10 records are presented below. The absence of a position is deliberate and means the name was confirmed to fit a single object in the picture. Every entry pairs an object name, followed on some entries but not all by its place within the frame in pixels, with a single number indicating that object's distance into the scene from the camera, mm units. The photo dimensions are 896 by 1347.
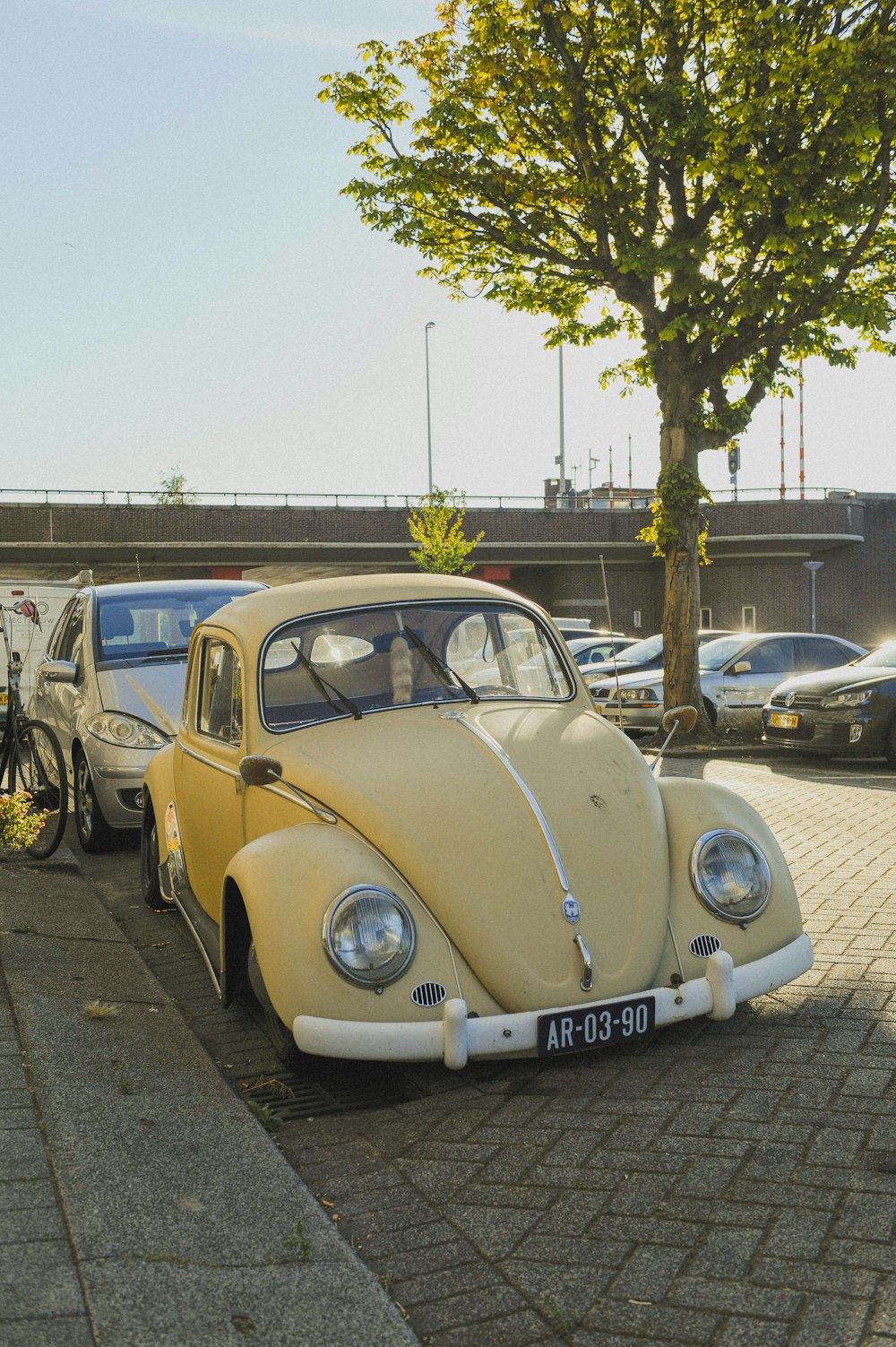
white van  17297
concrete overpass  43031
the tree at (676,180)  13508
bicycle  7969
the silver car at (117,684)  8594
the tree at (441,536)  41281
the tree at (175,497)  44875
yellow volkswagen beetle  3836
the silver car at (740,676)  15859
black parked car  12875
